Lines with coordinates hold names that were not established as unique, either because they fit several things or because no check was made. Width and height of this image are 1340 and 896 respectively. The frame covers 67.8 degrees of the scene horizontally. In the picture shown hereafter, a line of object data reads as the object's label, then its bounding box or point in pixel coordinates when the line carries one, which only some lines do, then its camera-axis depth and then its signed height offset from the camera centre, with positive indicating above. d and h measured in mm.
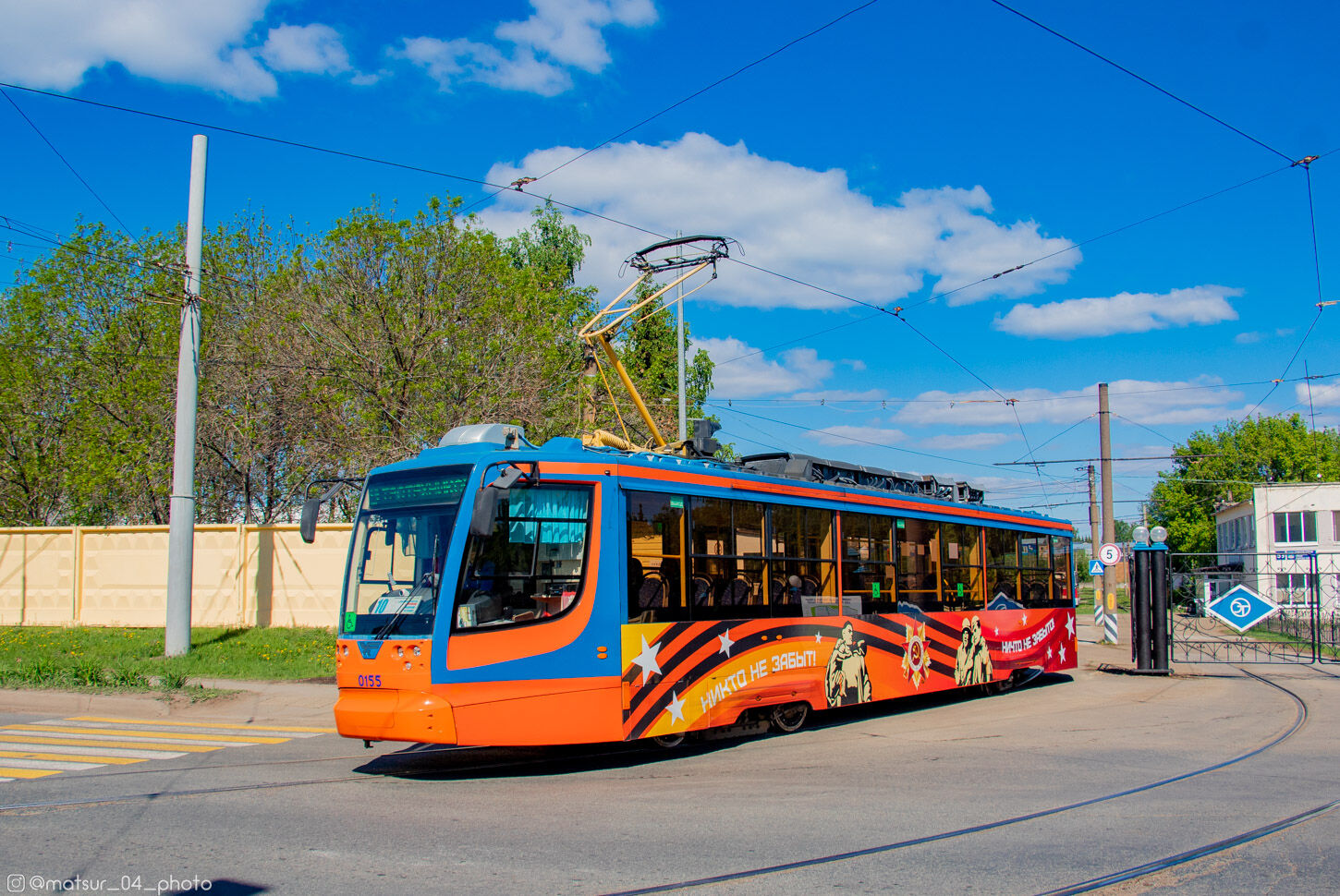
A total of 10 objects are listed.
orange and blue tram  8258 -579
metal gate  20750 -2447
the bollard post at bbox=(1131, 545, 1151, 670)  18750 -1258
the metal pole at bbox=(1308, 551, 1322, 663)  19920 -1313
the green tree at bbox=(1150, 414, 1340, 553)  74750 +5536
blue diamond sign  19795 -1383
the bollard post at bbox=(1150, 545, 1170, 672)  18672 -1253
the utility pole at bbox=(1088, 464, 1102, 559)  41312 +433
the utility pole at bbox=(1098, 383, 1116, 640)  28328 +2433
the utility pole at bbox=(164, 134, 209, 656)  15836 +1447
